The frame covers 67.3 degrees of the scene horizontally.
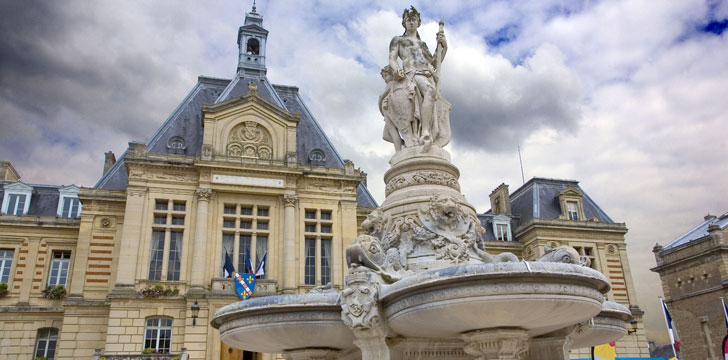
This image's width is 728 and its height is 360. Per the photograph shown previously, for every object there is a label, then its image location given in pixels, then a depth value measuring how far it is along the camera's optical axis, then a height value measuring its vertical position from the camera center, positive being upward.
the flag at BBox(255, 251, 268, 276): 29.36 +6.64
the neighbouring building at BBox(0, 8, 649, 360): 28.50 +9.13
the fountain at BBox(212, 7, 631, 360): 6.43 +1.21
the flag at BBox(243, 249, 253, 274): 29.41 +6.93
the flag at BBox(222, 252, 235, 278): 29.50 +6.76
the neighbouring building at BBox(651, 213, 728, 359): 37.19 +6.88
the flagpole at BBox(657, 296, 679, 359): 23.34 +2.62
